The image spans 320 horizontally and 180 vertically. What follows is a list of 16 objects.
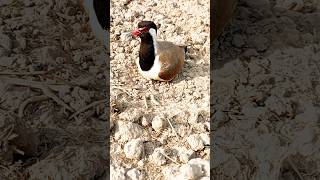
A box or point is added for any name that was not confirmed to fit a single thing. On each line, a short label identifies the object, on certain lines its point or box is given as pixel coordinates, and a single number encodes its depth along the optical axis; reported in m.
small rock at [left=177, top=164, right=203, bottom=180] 2.30
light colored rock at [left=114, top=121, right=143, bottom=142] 2.51
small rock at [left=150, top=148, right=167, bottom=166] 2.41
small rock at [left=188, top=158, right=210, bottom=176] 2.35
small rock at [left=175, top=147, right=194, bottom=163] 2.42
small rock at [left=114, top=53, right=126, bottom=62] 3.12
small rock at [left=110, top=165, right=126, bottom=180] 2.32
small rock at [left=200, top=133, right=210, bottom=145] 2.53
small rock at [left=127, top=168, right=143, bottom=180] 2.33
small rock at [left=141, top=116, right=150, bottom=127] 2.60
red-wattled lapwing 2.96
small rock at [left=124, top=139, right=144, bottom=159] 2.43
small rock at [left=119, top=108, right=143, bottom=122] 2.62
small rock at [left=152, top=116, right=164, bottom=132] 2.59
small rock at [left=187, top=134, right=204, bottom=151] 2.50
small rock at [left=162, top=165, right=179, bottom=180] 2.34
